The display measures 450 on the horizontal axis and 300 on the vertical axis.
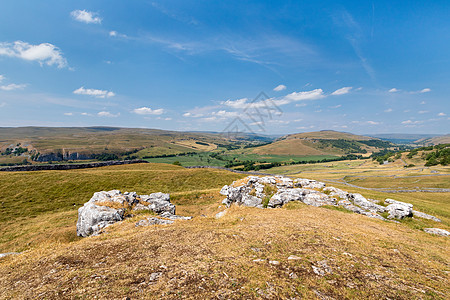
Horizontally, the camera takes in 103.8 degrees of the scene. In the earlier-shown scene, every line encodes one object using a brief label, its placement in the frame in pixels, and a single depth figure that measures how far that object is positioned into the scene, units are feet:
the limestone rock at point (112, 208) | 72.64
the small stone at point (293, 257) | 36.93
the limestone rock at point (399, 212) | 83.39
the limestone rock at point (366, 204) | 92.69
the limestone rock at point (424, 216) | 86.48
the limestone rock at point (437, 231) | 67.70
